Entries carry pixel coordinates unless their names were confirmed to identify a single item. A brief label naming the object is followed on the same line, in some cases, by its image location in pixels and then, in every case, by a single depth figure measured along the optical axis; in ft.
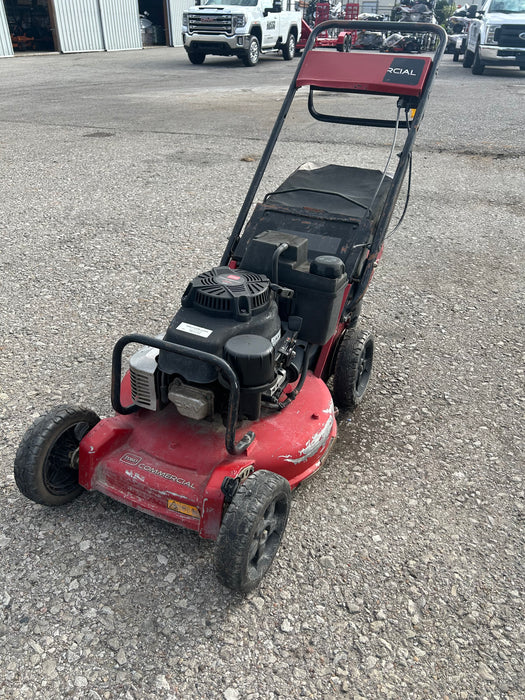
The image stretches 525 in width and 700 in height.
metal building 68.73
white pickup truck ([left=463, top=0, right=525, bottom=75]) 46.29
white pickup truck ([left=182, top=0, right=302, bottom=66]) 52.26
